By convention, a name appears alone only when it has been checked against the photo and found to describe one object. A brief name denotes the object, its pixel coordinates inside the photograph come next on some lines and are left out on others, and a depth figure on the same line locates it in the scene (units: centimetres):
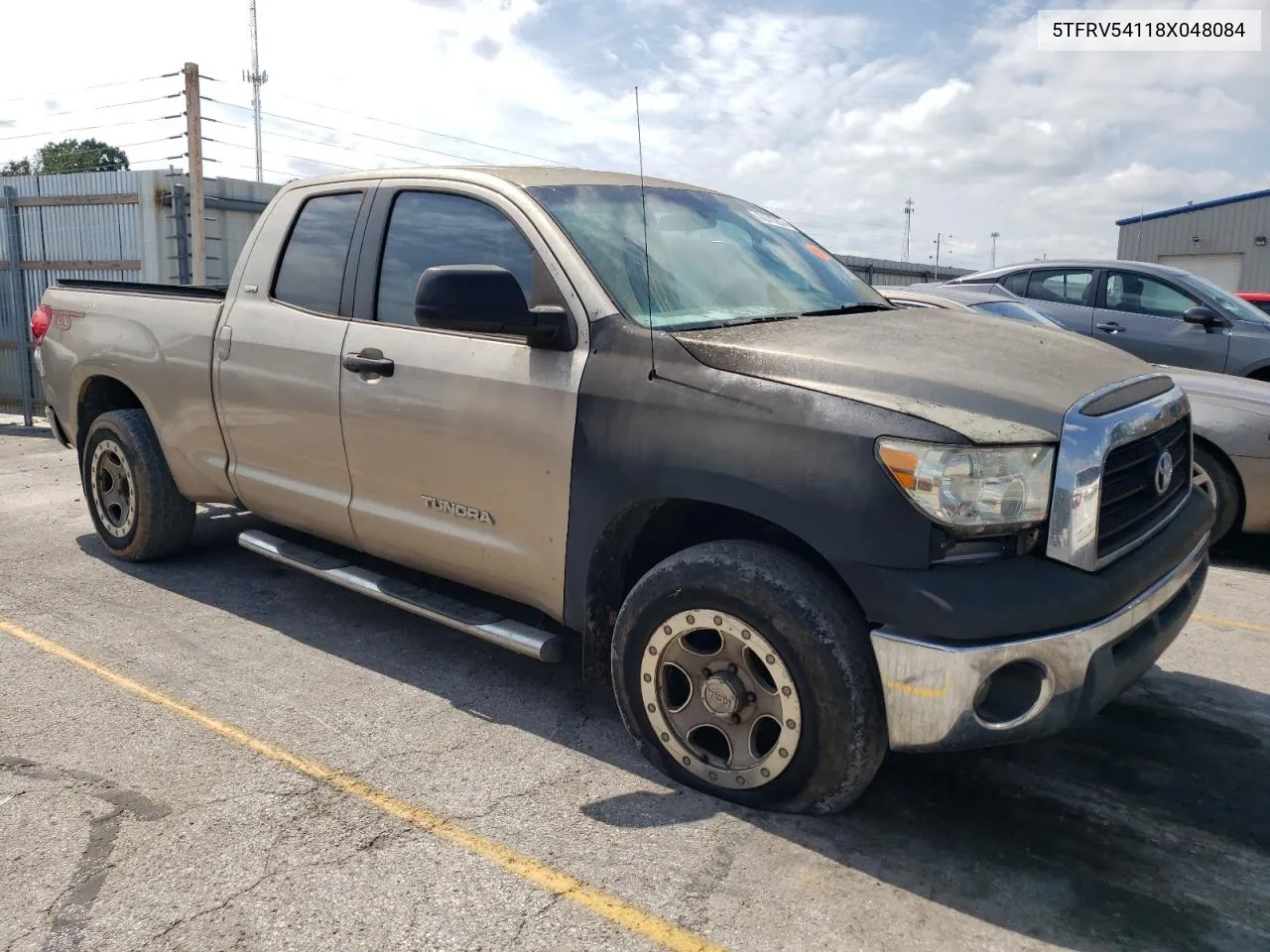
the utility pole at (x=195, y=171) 1038
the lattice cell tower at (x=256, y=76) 3612
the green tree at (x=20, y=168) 4859
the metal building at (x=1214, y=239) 2920
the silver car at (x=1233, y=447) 566
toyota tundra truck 261
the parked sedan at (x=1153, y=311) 826
